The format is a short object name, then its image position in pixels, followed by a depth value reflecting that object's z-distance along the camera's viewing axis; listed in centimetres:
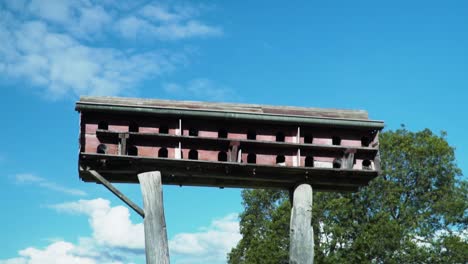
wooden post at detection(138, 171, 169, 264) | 1182
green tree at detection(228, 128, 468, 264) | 2255
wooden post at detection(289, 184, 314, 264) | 1247
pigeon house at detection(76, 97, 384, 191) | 1259
